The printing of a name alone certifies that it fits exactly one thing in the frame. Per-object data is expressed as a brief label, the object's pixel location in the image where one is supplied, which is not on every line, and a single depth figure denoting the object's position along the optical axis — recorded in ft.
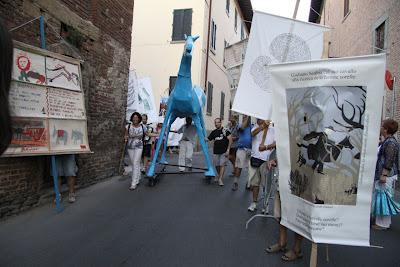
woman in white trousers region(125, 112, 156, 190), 25.38
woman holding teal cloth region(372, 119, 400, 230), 18.57
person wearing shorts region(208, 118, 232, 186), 29.30
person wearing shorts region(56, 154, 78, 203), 20.31
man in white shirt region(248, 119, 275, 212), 19.63
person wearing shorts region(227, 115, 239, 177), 30.05
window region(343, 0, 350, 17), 59.00
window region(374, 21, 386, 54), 41.76
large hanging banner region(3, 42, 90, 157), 16.72
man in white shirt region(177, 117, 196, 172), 32.04
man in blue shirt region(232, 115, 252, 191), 26.76
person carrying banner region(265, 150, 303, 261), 13.64
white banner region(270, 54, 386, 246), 10.18
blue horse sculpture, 26.00
